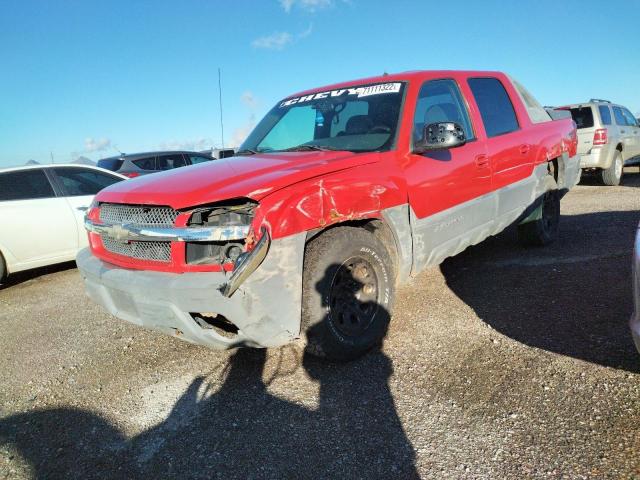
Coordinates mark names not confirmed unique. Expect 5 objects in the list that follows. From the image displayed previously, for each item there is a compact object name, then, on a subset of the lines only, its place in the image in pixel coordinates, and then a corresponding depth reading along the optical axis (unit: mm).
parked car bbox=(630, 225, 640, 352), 2111
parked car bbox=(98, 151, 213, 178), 9789
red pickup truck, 2447
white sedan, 5562
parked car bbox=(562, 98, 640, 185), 9820
